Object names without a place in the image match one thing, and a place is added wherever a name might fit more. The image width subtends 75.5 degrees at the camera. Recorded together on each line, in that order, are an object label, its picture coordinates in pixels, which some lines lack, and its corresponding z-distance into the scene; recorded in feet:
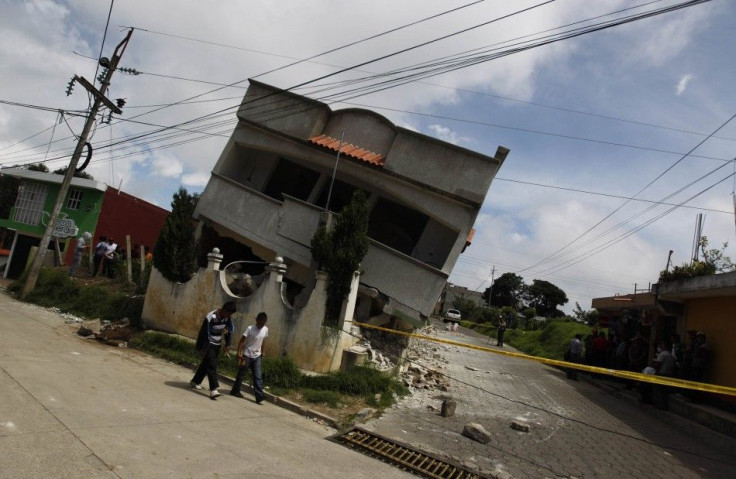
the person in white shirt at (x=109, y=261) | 54.75
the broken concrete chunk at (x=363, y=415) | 24.17
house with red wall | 67.77
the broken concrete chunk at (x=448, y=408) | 27.04
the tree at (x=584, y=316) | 112.56
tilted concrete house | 37.86
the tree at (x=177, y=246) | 38.45
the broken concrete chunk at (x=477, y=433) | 23.06
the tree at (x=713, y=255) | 47.34
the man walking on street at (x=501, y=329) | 82.02
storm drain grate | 18.95
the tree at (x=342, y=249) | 32.60
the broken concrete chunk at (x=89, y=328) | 36.19
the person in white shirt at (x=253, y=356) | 26.13
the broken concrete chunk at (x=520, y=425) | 25.90
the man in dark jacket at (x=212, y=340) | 25.07
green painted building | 69.36
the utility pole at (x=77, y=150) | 50.67
